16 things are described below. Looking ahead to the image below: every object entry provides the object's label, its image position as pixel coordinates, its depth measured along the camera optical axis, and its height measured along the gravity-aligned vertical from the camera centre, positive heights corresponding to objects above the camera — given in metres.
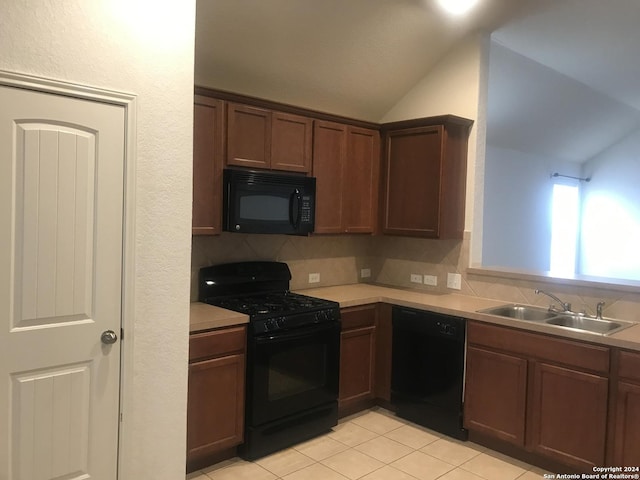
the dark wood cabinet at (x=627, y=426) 2.72 -1.01
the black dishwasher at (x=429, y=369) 3.53 -1.00
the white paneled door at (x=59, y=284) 2.10 -0.29
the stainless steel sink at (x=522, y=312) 3.54 -0.56
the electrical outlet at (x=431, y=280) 4.32 -0.43
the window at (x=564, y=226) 7.27 +0.10
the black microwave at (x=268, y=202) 3.38 +0.15
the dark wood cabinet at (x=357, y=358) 3.79 -0.99
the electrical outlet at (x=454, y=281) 4.16 -0.41
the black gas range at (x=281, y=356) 3.16 -0.85
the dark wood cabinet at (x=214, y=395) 2.92 -1.01
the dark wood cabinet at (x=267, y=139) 3.42 +0.59
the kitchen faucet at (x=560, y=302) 3.41 -0.46
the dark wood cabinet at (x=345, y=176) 4.00 +0.40
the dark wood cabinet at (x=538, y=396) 2.89 -0.99
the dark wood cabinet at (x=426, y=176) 3.97 +0.42
